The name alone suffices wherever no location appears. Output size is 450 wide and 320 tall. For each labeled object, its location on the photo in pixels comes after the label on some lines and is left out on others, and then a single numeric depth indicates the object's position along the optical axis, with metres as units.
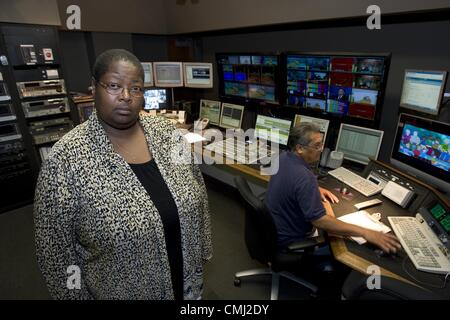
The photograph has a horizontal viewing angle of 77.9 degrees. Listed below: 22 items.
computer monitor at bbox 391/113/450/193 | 1.54
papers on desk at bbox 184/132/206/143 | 2.86
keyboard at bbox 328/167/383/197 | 1.85
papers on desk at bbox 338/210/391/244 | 1.47
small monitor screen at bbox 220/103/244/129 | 2.98
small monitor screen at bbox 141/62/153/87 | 3.23
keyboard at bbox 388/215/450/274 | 1.23
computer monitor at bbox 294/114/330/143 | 2.30
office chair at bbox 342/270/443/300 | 0.82
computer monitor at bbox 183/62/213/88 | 3.17
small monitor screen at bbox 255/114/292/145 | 2.59
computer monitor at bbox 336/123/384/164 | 2.07
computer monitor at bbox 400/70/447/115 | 1.58
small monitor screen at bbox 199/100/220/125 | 3.22
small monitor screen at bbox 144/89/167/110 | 3.36
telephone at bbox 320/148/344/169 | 2.22
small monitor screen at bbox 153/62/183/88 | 3.29
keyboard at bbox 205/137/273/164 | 2.44
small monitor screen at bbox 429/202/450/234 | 1.35
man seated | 1.42
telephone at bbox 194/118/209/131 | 3.22
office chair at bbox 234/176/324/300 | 1.55
